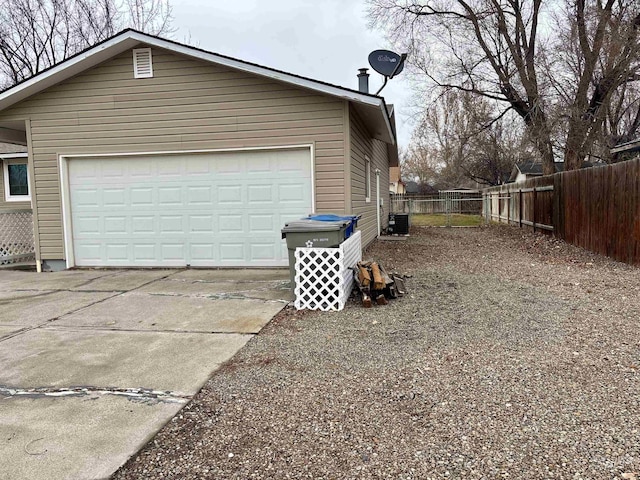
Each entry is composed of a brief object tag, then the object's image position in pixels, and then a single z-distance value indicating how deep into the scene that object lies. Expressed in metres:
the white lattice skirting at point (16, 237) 10.09
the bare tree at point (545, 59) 14.31
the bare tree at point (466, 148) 19.62
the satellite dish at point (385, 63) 9.58
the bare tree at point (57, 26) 20.48
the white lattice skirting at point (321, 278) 5.64
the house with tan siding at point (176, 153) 8.11
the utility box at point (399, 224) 16.27
